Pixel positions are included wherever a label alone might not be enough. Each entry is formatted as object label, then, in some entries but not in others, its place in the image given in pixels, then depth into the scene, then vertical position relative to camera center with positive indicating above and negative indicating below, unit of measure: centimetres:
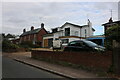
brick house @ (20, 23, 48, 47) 2565 +196
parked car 635 -41
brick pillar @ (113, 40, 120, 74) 446 -87
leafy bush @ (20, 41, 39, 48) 2045 -50
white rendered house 1996 +225
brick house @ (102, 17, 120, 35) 1542 +317
